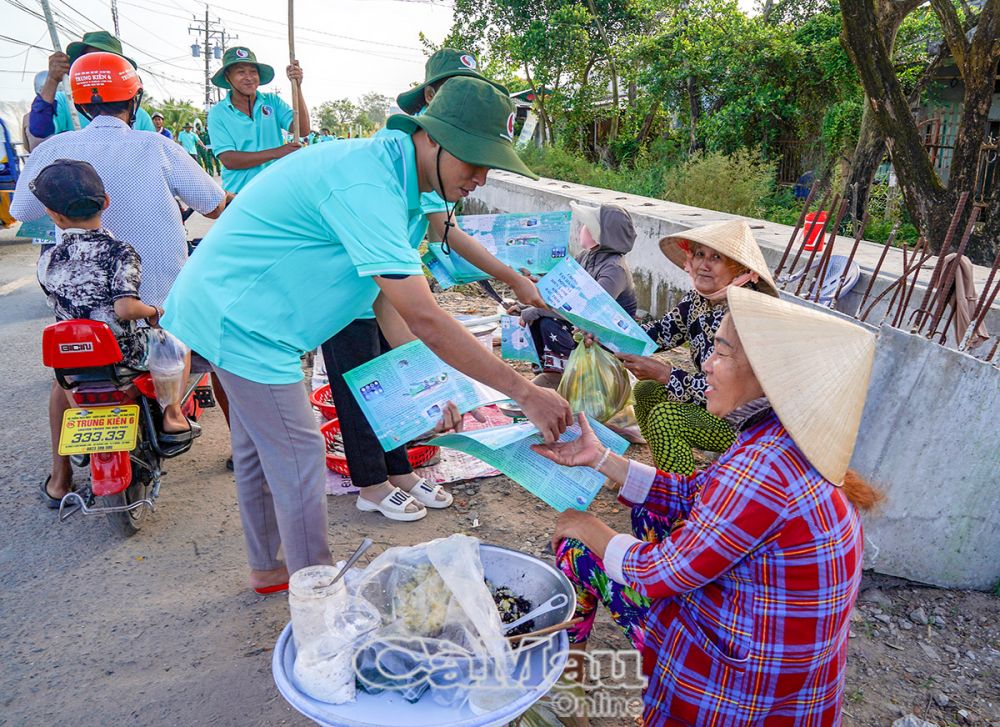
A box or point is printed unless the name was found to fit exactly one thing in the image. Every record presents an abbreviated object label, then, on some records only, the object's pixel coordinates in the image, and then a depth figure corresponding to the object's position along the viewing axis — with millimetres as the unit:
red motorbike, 2934
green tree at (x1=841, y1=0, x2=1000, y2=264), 5855
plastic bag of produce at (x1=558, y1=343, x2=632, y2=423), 3576
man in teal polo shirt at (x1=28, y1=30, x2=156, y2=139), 4641
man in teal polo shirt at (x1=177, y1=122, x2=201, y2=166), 14579
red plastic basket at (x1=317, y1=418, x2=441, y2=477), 3785
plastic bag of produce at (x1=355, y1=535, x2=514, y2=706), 1453
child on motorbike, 2969
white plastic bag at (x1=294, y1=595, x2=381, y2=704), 1413
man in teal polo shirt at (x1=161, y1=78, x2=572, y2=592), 1885
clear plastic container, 1488
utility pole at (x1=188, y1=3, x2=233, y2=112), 40656
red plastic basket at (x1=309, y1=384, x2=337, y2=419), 3991
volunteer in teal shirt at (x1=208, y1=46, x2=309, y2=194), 4809
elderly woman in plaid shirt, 1463
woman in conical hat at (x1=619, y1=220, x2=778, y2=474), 2869
